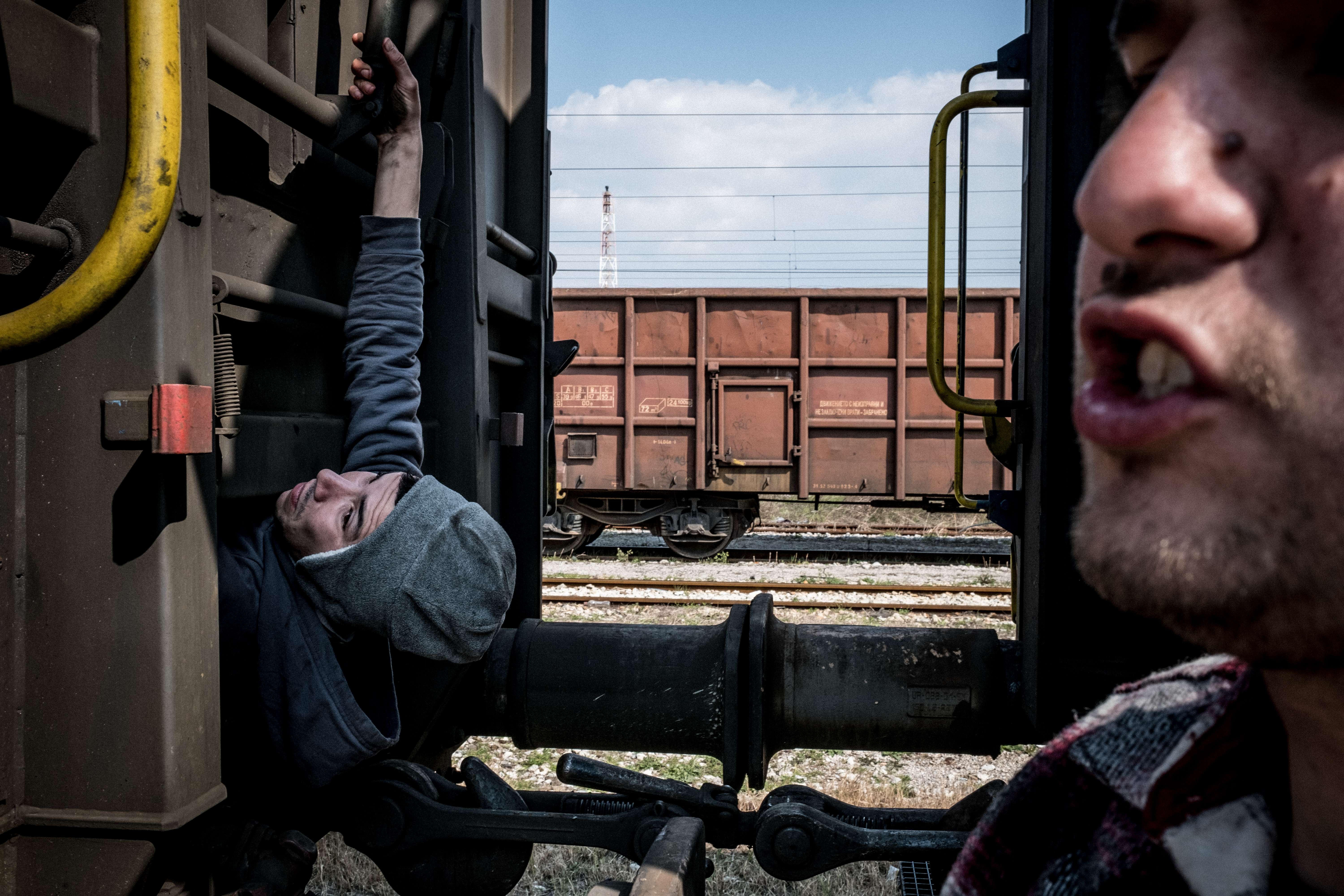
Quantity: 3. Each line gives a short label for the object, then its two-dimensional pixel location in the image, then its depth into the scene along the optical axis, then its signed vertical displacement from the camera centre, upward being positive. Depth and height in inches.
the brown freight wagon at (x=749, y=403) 422.3 +17.3
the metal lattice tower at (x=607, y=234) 1362.0 +318.0
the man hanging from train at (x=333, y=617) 77.6 -15.7
